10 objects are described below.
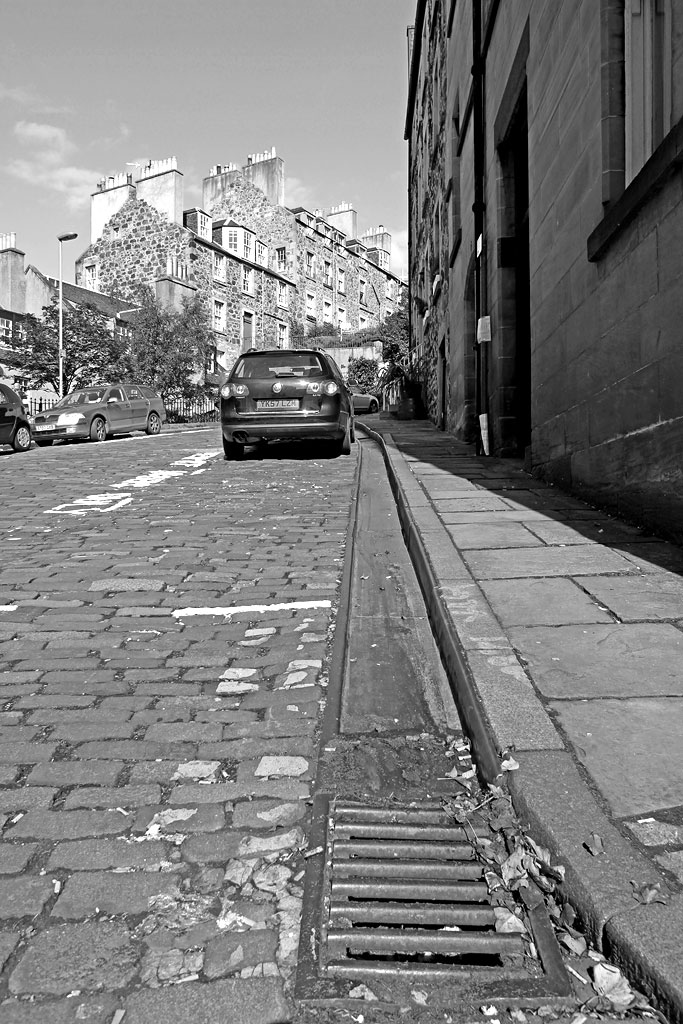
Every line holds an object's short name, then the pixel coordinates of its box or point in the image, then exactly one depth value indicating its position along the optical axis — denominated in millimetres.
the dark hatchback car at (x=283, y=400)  10891
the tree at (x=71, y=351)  29703
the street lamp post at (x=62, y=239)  29369
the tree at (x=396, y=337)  35219
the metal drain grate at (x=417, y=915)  1575
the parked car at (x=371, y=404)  22347
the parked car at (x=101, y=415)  19234
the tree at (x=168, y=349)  33469
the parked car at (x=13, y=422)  16078
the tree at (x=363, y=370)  45094
